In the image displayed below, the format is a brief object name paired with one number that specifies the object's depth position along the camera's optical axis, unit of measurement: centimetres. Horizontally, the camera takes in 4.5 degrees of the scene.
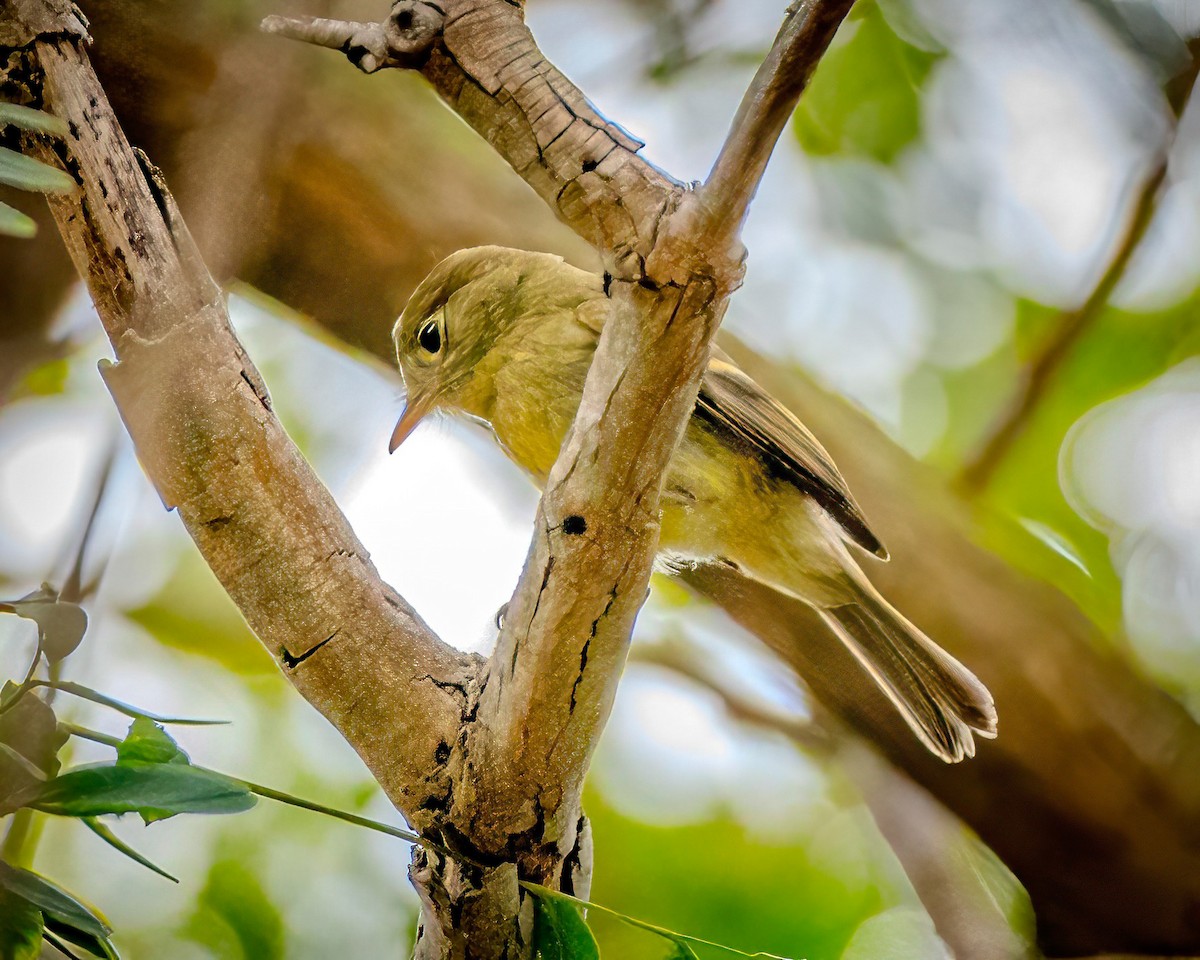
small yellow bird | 301
